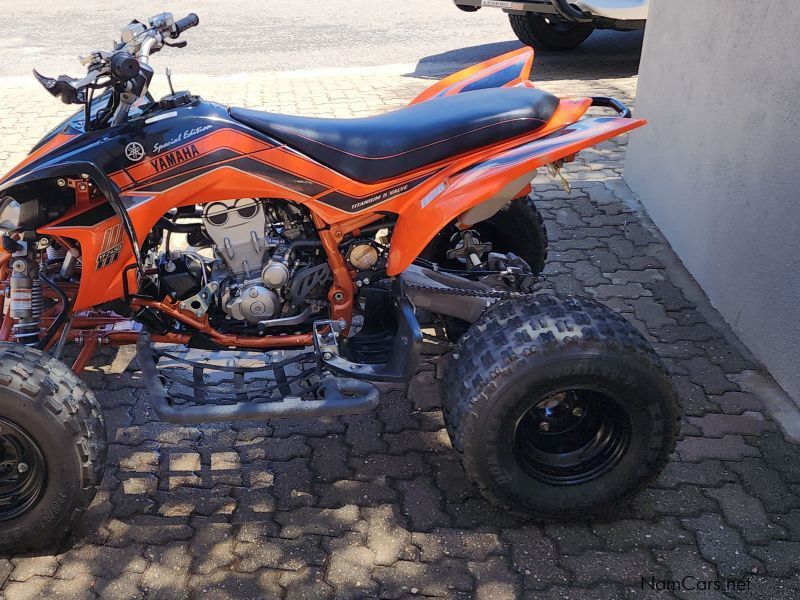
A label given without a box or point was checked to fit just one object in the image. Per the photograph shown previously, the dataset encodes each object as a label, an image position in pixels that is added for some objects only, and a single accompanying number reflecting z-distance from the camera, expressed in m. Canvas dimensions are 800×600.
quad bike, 2.72
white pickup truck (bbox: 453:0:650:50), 8.39
